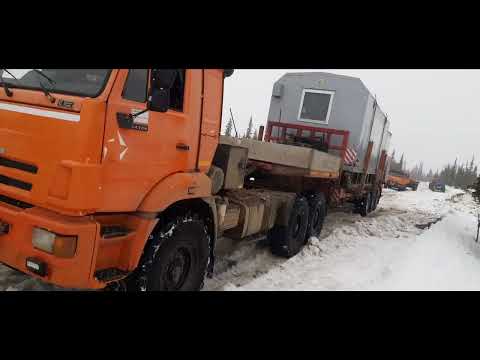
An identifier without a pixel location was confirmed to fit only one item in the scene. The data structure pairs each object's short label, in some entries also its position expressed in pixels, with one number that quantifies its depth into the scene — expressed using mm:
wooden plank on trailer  6082
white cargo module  8531
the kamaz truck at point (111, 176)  2742
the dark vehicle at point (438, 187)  42750
